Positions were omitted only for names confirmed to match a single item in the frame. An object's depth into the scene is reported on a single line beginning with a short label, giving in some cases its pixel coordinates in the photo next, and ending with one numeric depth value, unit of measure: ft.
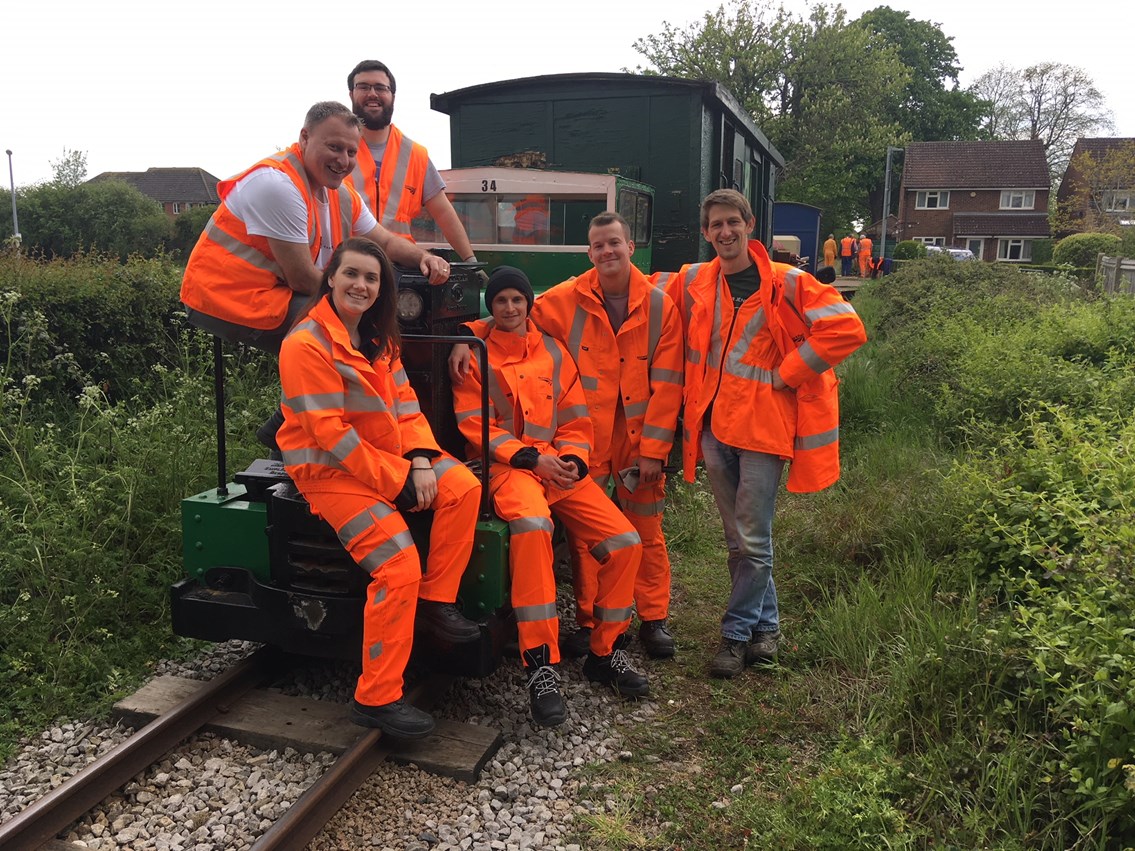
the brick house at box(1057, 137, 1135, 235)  111.34
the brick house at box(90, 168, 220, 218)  203.62
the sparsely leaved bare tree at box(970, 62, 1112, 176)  188.34
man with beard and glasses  14.87
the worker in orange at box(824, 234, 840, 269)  95.22
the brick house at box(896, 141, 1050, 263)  175.42
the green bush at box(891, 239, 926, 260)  119.96
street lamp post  111.38
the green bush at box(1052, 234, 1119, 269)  84.29
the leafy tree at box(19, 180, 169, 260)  117.91
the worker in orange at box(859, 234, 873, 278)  116.16
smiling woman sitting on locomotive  10.92
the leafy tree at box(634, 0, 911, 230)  130.82
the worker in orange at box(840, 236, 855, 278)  114.42
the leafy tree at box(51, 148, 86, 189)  176.86
